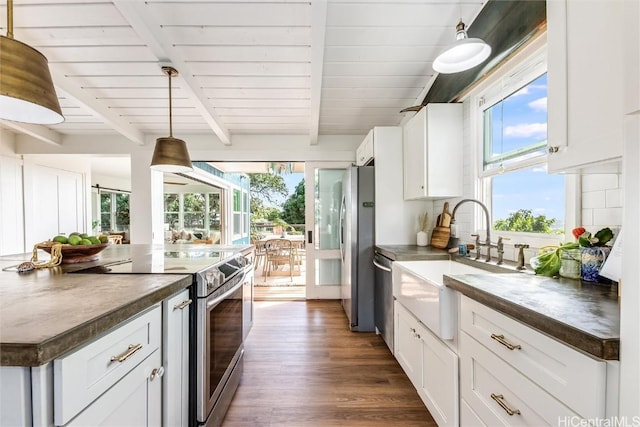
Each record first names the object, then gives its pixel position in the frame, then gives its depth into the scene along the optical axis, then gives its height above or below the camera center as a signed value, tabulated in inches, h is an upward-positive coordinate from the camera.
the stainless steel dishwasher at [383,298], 94.2 -31.4
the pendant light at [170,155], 85.6 +17.1
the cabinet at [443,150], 95.7 +20.4
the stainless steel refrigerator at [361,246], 115.0 -14.4
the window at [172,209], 334.0 +2.6
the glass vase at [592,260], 44.1 -7.8
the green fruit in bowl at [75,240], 59.9 -6.0
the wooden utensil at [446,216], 102.6 -1.9
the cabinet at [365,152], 121.1 +27.7
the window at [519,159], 63.6 +13.4
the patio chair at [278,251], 211.9 -30.1
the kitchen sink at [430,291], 52.6 -17.6
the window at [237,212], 299.4 -1.0
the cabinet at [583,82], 33.7 +16.9
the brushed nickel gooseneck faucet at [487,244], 73.0 -8.8
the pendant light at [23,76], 37.6 +18.6
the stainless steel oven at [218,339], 51.9 -27.3
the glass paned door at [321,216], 156.6 -2.8
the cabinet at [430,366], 51.2 -33.3
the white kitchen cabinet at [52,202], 158.6 +5.5
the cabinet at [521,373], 27.0 -18.7
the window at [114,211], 304.2 +0.3
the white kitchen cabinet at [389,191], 116.0 +8.1
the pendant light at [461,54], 59.8 +34.8
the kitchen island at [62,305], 23.3 -10.6
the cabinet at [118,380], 24.0 -17.7
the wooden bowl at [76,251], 57.7 -8.3
